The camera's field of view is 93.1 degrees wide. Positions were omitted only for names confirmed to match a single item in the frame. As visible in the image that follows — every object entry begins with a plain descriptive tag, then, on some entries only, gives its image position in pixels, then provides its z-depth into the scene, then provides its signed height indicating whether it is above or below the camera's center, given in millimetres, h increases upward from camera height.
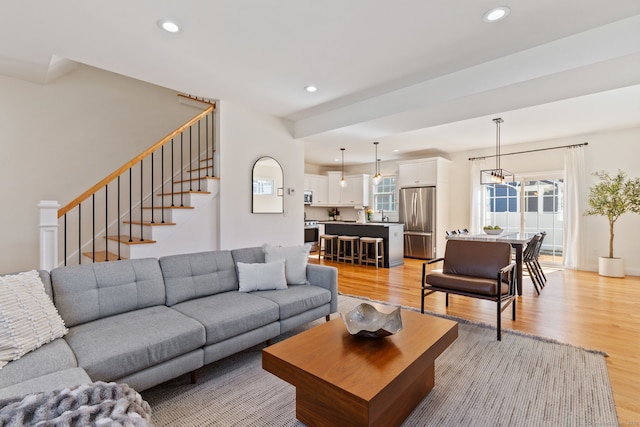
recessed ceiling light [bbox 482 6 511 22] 2303 +1559
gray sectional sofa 1617 -765
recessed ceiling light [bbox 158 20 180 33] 2500 +1570
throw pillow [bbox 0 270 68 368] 1571 -596
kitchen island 6551 -458
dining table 4154 -436
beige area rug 1814 -1223
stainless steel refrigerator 7488 -159
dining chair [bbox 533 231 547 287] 4899 -718
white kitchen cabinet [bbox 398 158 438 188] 7469 +1044
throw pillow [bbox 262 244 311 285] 3195 -496
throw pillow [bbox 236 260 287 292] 2935 -628
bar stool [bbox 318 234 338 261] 7344 -822
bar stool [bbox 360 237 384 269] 6507 -832
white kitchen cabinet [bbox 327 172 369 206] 9172 +707
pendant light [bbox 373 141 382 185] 6591 +810
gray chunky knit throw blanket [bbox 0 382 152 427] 1101 -755
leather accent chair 3039 -683
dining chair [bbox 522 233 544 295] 4469 -673
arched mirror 4719 +431
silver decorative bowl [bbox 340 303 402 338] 1933 -735
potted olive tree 5355 +219
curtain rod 6068 +1395
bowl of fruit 5214 -284
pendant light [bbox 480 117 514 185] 5352 +884
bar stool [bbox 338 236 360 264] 6898 -833
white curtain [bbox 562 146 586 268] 6102 +307
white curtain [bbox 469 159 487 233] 7309 +334
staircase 3754 -6
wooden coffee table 1412 -814
